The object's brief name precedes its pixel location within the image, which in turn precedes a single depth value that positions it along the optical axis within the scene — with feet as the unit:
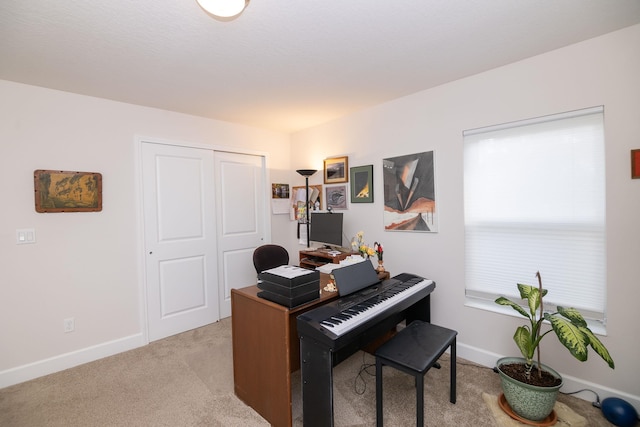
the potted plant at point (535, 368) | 4.97
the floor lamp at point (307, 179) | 11.30
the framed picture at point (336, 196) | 10.98
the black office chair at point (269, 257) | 10.01
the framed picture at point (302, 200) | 12.00
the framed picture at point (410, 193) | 8.53
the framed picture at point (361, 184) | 10.02
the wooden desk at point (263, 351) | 5.28
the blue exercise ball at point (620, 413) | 5.40
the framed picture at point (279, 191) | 12.84
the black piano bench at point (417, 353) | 4.93
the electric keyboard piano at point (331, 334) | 4.76
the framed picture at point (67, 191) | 7.66
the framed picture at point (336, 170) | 10.77
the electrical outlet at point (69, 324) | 8.11
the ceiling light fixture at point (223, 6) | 4.19
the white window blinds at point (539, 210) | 6.29
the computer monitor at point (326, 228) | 10.25
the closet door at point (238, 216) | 11.41
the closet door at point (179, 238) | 9.63
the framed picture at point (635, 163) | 5.63
